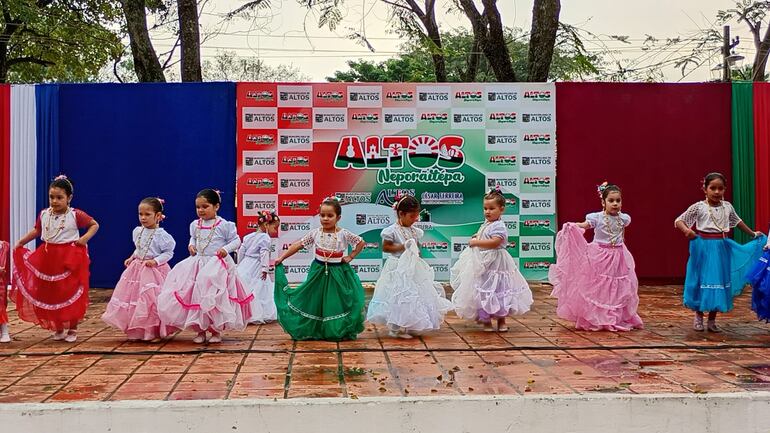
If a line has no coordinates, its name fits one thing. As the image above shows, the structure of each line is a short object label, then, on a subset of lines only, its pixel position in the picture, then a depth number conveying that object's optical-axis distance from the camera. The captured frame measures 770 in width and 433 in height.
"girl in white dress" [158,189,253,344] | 5.96
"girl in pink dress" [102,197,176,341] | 6.11
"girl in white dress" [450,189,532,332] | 6.64
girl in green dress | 6.23
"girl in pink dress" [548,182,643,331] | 6.75
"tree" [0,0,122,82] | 16.02
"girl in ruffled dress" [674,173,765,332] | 6.55
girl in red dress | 6.18
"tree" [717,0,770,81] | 18.73
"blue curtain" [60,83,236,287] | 9.64
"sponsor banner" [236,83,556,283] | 9.62
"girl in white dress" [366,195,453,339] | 6.30
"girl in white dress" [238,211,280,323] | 7.31
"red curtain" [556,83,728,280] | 9.98
